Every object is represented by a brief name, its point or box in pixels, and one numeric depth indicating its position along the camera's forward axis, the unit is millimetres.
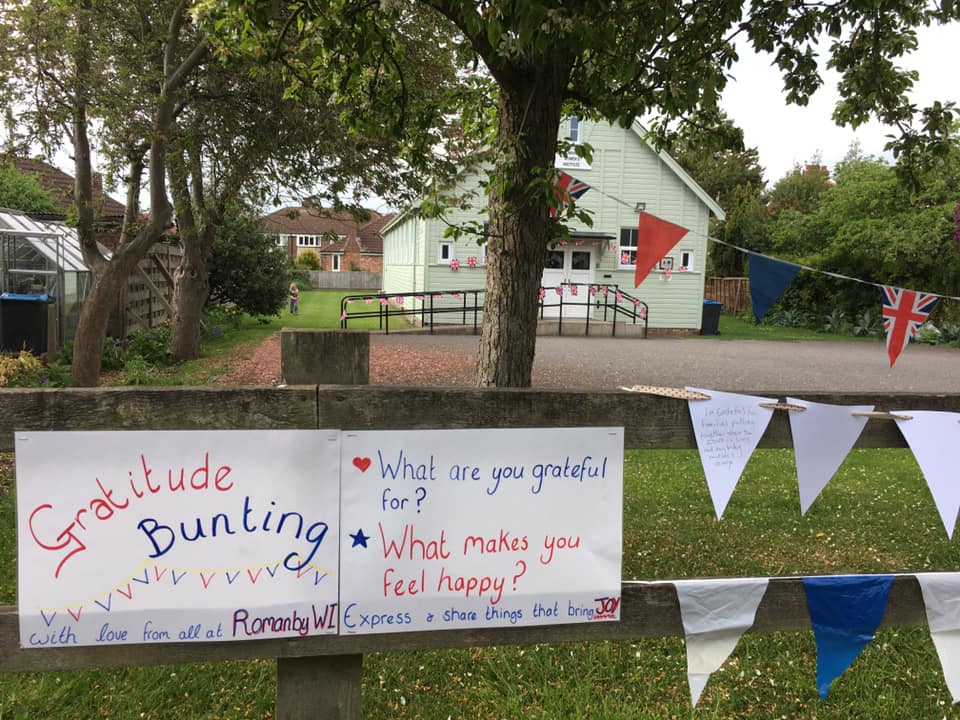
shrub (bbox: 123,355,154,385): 10383
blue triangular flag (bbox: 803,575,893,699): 2236
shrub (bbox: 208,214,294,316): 18656
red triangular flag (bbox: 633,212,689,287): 5816
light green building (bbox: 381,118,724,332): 21109
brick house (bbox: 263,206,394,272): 66125
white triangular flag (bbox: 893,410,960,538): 2221
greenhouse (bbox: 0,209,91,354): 10461
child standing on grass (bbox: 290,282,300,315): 24697
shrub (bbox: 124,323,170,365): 13055
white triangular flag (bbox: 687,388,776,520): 2168
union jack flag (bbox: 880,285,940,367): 5997
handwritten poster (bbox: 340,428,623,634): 1973
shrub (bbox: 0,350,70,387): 8477
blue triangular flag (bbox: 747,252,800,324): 5715
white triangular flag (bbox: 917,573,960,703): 2258
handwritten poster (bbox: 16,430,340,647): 1818
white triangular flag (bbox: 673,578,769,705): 2176
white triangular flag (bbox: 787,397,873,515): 2211
